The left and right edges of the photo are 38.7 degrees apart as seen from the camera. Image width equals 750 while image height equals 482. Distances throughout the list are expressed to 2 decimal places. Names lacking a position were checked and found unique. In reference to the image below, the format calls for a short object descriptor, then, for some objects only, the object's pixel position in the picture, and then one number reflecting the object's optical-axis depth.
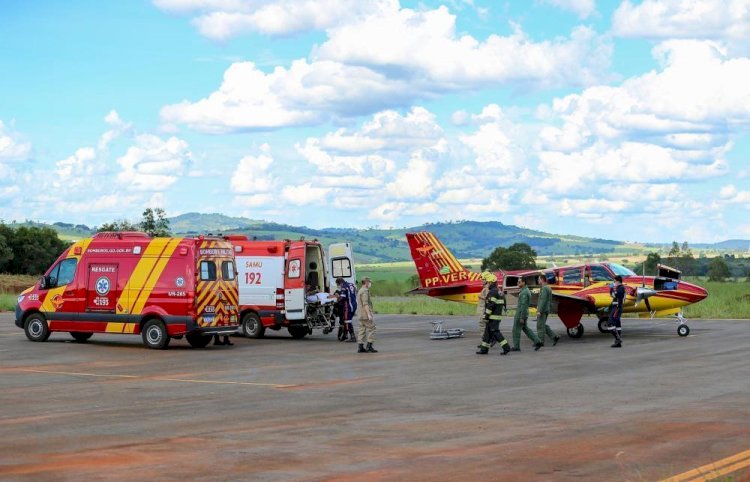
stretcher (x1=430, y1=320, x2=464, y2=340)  29.94
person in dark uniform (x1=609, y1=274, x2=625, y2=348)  26.44
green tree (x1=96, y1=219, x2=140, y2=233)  82.32
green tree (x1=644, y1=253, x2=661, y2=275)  110.44
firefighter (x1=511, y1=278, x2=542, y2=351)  25.65
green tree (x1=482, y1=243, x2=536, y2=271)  102.00
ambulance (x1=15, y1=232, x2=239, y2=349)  25.84
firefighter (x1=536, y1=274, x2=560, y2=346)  26.53
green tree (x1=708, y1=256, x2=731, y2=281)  117.72
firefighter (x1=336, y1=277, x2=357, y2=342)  29.11
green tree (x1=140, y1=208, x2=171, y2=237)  79.94
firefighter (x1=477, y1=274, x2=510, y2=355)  24.53
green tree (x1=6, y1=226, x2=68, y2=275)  93.06
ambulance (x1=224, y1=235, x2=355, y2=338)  29.38
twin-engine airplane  29.86
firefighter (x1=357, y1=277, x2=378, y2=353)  25.11
